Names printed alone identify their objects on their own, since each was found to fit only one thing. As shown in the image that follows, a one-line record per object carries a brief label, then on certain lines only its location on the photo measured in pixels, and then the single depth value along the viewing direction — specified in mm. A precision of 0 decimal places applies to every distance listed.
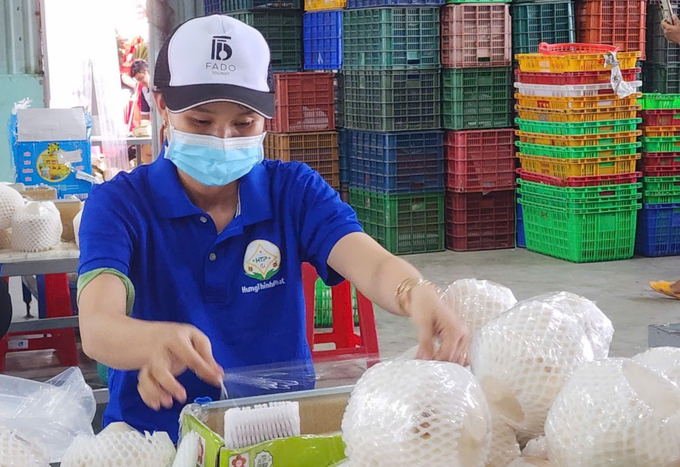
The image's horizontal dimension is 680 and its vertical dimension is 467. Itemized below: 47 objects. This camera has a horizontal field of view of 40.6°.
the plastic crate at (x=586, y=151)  6613
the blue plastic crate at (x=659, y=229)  7012
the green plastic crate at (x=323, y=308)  5539
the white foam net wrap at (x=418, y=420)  1000
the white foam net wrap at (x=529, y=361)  1120
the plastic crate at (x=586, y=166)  6664
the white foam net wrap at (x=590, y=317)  1187
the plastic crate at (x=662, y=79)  7555
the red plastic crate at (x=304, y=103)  7465
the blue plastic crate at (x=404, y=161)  7254
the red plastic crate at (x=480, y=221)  7426
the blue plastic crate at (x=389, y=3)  7000
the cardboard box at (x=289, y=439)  1119
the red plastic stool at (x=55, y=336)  4688
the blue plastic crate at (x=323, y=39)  7516
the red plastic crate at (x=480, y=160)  7250
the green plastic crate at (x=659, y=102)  6750
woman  1701
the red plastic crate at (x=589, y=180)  6676
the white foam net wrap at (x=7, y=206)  3846
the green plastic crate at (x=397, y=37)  7055
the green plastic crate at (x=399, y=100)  7160
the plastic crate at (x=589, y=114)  6555
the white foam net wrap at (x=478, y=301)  1369
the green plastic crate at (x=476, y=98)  7227
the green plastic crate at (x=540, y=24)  7234
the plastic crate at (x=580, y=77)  6469
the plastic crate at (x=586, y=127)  6566
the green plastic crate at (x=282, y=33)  7734
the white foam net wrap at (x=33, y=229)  3746
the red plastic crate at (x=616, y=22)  7227
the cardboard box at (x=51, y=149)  4988
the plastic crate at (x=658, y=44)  7543
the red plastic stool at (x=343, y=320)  3100
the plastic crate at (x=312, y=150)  7566
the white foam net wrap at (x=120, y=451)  1226
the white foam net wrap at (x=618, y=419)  984
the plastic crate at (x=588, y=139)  6602
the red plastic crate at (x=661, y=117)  6789
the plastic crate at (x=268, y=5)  7656
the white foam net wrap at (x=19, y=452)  1217
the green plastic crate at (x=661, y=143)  6852
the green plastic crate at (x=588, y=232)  6801
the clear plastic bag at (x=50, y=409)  1532
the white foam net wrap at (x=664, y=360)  1140
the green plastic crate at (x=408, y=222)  7344
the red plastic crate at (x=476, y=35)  7129
